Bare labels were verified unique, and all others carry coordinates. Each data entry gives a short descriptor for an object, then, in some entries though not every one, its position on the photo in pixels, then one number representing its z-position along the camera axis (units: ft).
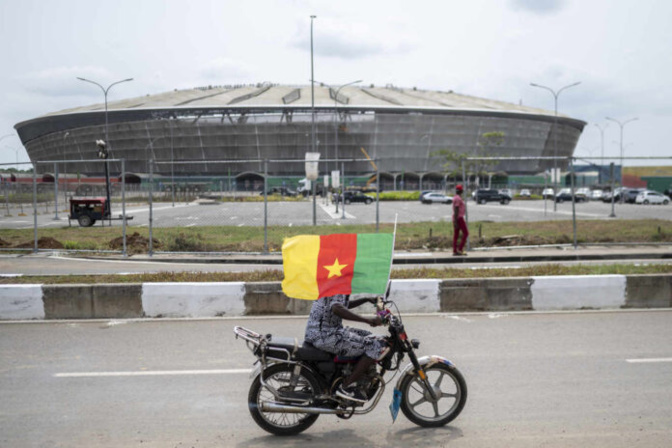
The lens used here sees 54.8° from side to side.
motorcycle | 15.37
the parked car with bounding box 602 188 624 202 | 205.79
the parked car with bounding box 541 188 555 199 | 200.26
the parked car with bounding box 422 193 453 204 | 207.00
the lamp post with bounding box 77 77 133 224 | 86.58
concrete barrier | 30.48
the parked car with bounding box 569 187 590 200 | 209.87
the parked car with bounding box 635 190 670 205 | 190.29
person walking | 53.26
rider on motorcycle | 15.23
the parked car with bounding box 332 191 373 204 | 193.06
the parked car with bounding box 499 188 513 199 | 196.54
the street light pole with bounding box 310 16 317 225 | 118.06
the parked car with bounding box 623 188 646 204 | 202.59
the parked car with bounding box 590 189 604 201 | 229.13
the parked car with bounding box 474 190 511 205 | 194.52
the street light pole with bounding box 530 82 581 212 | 188.34
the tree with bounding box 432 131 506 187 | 285.52
